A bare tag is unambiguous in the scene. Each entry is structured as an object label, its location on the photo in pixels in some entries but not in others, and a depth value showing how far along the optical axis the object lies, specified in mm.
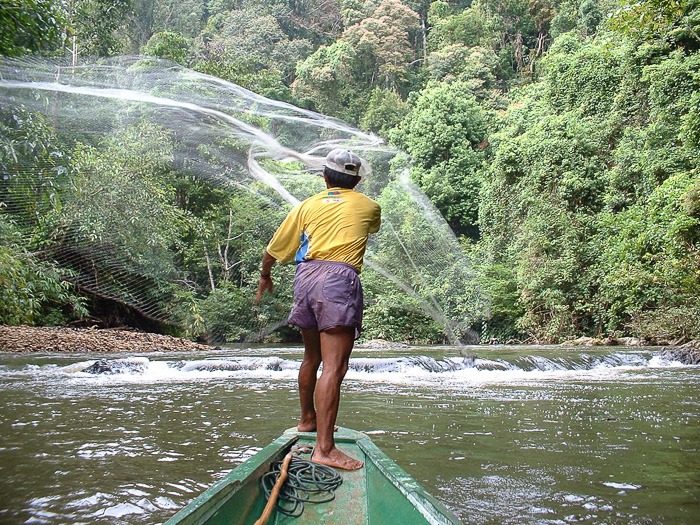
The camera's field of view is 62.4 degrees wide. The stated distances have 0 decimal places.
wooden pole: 1765
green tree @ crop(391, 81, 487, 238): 24938
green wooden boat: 1524
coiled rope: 1966
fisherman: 2371
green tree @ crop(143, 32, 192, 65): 23906
